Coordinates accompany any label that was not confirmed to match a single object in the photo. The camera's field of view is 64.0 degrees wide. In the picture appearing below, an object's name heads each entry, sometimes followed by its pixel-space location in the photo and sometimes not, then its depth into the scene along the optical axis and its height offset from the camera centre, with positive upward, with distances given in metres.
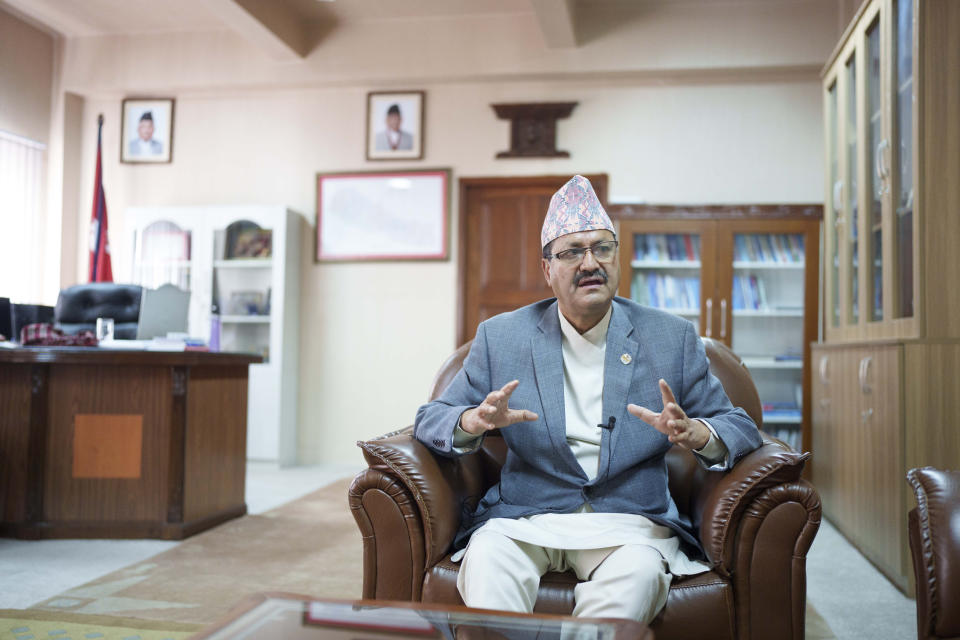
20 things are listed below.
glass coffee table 1.16 -0.42
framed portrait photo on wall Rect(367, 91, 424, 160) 5.66 +1.67
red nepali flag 5.61 +0.77
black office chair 4.15 +0.21
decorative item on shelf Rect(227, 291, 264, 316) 5.63 +0.33
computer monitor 3.69 +0.17
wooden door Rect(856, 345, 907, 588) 2.67 -0.38
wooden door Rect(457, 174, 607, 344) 5.55 +0.79
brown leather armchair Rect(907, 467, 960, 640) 1.34 -0.35
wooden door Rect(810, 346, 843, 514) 3.72 -0.34
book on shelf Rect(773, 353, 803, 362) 5.02 +0.01
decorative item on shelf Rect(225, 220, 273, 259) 5.62 +0.79
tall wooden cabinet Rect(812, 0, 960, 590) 2.61 +0.33
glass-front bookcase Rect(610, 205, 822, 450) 5.03 +0.49
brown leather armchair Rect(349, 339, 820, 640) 1.52 -0.38
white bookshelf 5.51 +0.43
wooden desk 3.32 -0.44
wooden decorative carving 5.45 +1.63
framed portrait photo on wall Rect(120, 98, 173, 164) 6.02 +1.69
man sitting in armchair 1.59 -0.15
